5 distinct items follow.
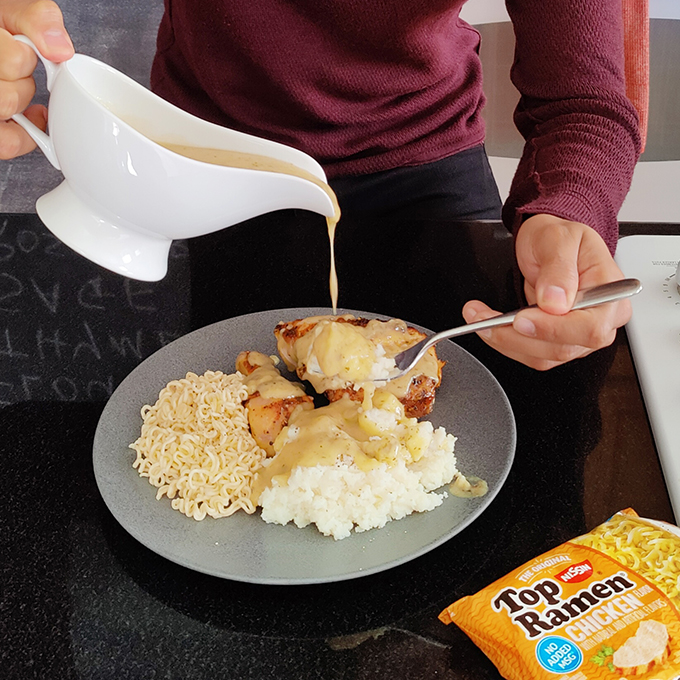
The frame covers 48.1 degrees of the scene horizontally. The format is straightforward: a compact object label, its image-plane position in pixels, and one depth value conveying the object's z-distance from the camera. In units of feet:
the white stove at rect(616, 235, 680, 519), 3.55
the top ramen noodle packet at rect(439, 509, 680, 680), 2.44
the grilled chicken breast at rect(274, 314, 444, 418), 3.74
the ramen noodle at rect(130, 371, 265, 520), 3.22
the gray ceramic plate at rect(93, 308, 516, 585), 2.89
